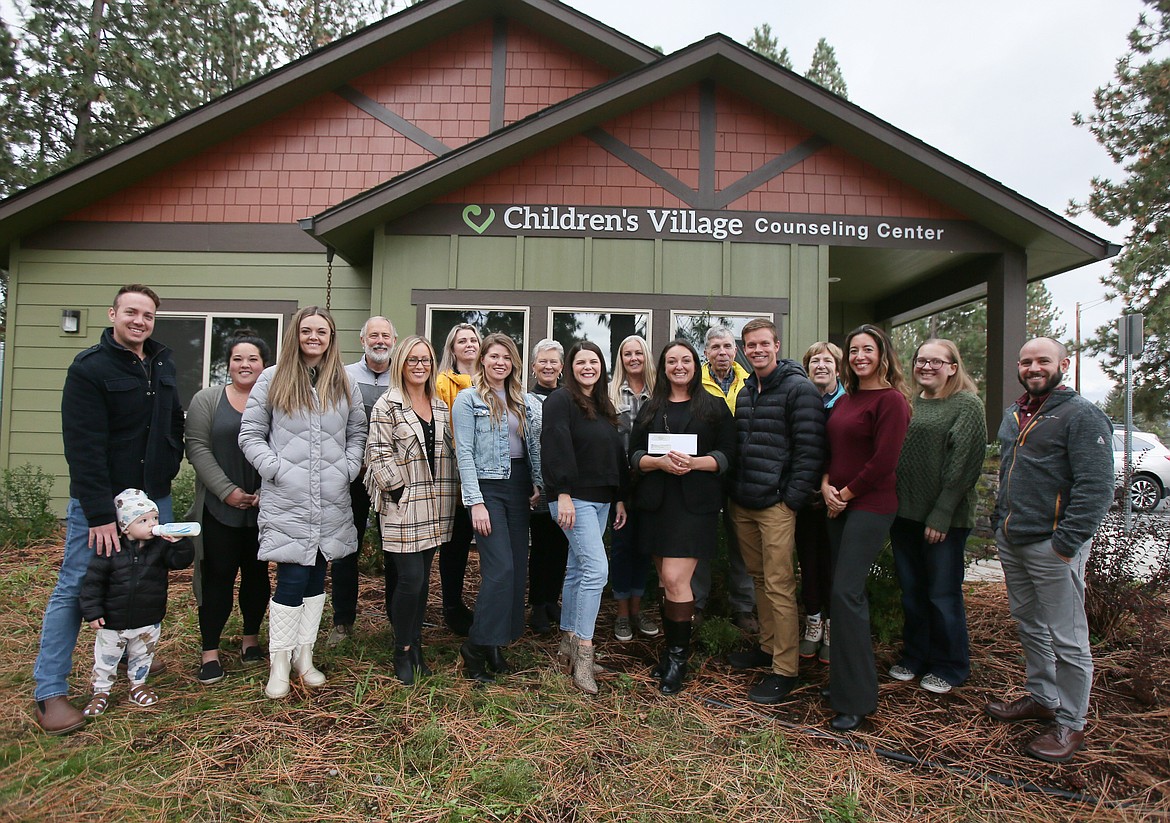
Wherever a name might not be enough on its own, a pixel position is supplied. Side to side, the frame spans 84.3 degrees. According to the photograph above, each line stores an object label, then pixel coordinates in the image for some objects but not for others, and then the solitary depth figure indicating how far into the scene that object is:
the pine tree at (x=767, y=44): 24.94
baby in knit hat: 3.08
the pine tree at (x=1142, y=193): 15.82
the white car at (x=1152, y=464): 11.52
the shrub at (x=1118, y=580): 4.33
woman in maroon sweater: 3.20
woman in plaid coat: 3.43
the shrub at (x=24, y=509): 6.76
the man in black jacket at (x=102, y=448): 3.00
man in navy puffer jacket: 3.51
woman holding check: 3.46
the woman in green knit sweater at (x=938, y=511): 3.51
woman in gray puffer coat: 3.29
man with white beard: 4.07
